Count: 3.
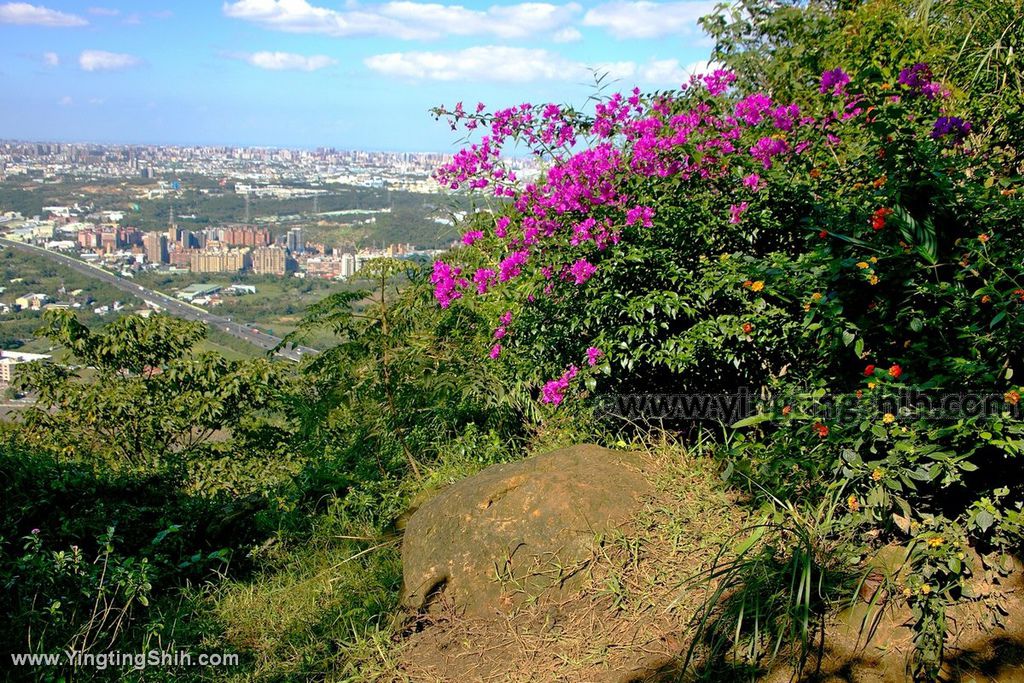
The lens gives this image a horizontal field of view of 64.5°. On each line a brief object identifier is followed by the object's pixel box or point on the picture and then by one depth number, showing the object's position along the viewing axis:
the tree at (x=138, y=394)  8.27
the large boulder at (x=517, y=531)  3.38
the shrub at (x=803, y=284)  2.65
